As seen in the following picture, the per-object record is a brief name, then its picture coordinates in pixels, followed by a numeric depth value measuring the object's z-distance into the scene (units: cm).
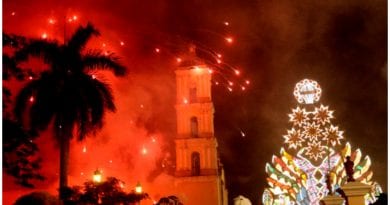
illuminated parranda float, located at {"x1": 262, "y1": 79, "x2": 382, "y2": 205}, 4547
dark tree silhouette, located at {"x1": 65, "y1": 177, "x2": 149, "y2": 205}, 1744
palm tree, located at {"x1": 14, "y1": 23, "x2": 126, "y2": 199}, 1956
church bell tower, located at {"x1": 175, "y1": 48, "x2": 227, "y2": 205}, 4109
